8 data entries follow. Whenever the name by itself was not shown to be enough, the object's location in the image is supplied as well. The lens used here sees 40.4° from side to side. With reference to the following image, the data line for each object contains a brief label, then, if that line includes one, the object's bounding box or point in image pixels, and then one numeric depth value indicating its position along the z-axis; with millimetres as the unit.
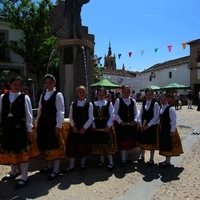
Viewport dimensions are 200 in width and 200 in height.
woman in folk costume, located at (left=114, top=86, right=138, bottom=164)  5309
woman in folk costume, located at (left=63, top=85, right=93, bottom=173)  4785
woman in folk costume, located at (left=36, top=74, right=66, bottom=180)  4402
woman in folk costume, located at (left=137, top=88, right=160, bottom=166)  5316
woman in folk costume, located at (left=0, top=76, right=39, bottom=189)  4078
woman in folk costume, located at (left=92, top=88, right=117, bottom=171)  4988
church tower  73938
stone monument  6977
